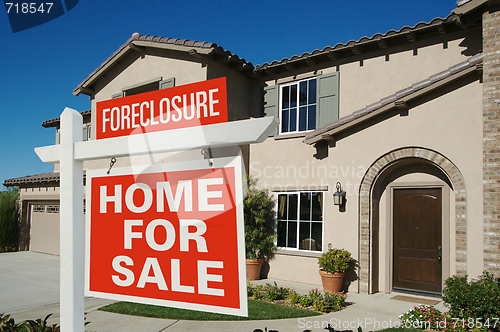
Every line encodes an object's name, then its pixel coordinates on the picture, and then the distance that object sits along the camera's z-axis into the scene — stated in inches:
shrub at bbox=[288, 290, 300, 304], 306.8
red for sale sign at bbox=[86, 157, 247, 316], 73.9
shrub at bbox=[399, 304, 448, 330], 234.1
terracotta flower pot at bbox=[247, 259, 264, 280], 431.2
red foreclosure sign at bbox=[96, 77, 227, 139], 77.9
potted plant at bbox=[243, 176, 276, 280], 432.1
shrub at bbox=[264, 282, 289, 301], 319.0
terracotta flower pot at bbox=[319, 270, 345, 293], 358.0
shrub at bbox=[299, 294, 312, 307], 297.8
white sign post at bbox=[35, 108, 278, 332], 84.4
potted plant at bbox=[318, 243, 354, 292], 354.0
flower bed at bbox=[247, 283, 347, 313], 295.3
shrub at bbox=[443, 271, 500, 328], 230.5
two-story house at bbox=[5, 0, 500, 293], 306.8
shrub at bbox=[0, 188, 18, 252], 722.2
